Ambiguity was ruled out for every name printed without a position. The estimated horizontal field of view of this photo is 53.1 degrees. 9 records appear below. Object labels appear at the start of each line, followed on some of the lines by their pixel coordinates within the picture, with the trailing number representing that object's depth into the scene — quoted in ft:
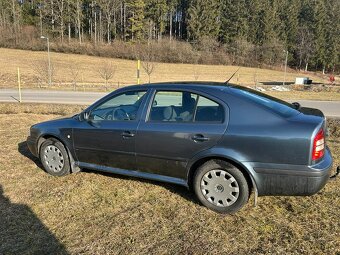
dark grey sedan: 12.33
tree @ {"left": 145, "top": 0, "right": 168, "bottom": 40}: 280.51
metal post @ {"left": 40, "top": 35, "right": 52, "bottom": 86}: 120.57
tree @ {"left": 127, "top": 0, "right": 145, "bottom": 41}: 261.65
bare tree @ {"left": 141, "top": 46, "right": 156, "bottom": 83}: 215.20
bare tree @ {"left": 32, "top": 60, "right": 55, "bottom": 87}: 129.13
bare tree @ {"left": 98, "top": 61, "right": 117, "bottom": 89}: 122.98
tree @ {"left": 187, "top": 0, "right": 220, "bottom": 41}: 274.16
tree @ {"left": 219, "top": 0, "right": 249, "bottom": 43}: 277.23
